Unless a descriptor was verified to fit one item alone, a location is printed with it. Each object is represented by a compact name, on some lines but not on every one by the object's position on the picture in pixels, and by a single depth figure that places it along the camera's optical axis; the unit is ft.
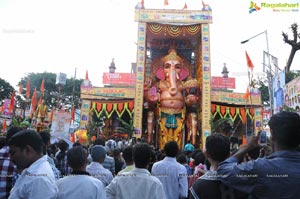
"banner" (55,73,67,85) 70.59
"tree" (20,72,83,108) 114.11
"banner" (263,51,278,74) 50.42
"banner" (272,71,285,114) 51.07
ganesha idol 68.68
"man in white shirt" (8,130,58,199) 6.23
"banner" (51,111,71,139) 46.03
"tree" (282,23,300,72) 65.63
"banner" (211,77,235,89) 80.38
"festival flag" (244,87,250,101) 68.96
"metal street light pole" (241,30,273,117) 49.03
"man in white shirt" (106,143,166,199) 8.18
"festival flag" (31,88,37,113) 61.02
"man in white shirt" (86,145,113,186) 11.47
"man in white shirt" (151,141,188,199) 12.17
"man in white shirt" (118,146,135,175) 11.78
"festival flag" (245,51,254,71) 51.06
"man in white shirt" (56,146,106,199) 7.48
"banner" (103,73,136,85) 77.56
